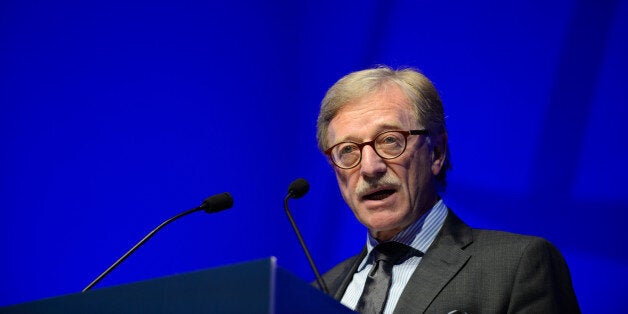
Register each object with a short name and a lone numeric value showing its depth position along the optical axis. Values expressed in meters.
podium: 3.14
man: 3.47
